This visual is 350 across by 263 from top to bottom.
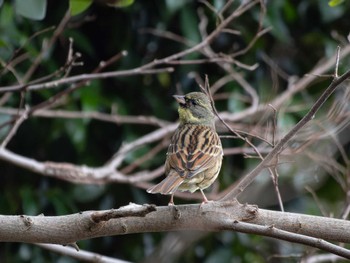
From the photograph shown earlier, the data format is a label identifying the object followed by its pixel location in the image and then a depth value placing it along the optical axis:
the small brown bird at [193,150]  7.60
